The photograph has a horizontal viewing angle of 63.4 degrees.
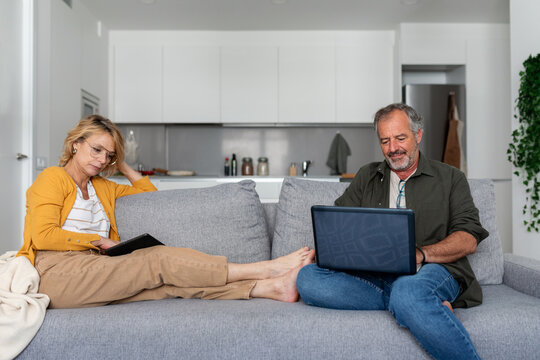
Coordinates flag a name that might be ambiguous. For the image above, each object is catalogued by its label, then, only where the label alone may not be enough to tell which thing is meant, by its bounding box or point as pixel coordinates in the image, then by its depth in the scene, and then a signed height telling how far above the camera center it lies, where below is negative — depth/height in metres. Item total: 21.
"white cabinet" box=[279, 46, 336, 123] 5.27 +1.21
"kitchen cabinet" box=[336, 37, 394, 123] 5.27 +1.29
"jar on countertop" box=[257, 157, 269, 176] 5.46 +0.17
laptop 1.34 -0.19
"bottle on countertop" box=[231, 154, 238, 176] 5.46 +0.17
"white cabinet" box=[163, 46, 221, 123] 5.25 +1.26
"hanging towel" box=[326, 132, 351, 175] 5.48 +0.33
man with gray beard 1.31 -0.25
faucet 5.48 +0.16
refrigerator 4.86 +0.77
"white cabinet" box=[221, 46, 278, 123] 5.26 +1.22
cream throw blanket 1.36 -0.41
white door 3.00 +0.49
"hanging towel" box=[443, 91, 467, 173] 4.82 +0.44
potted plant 3.09 +0.30
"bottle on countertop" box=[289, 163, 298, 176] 5.43 +0.13
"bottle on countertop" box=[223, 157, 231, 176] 5.50 +0.15
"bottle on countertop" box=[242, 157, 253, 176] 5.43 +0.18
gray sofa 1.37 -0.48
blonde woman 1.62 -0.32
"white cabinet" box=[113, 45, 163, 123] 5.25 +1.25
